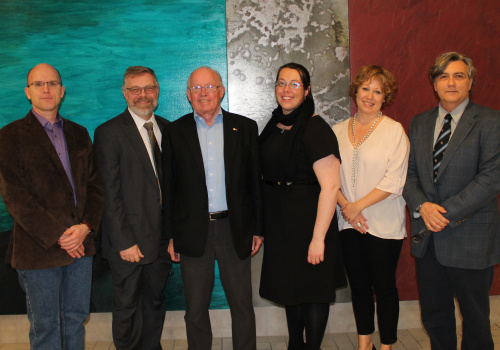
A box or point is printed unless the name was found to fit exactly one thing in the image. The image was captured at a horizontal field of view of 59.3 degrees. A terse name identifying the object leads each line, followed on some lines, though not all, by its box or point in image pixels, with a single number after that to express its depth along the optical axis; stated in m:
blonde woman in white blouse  2.79
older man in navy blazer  2.67
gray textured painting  3.54
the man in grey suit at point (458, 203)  2.52
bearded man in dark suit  2.80
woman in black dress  2.55
